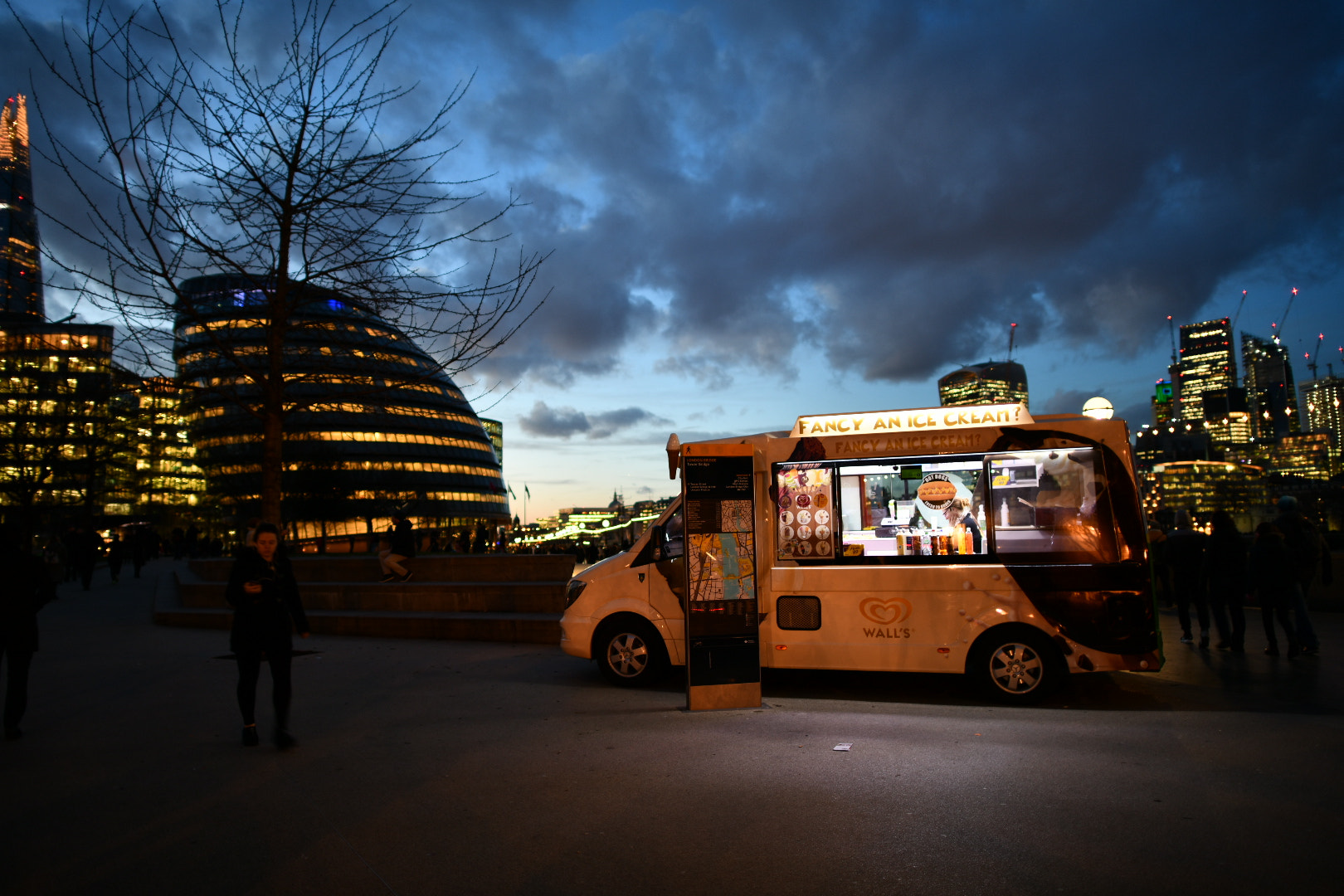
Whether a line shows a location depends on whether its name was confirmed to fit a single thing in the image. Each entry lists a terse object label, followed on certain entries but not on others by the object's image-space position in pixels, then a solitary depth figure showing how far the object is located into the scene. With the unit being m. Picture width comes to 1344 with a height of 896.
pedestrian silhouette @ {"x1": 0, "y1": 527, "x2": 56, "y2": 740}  6.03
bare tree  8.91
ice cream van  7.11
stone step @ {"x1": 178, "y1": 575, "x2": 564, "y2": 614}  12.28
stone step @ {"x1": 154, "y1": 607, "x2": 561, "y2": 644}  11.38
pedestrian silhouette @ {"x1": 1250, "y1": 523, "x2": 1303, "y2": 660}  9.08
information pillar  7.05
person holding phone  5.77
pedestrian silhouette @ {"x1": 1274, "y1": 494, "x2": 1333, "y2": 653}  9.11
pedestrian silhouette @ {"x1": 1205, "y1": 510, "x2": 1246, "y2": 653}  9.53
